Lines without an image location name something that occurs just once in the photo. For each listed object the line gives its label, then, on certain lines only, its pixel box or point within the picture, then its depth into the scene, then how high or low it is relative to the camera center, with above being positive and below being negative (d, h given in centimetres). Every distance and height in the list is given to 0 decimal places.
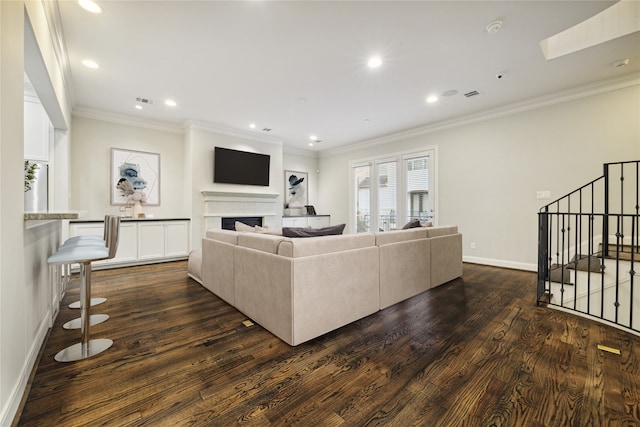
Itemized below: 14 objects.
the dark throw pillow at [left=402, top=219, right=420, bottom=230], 350 -17
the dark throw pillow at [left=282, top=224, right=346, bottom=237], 239 -19
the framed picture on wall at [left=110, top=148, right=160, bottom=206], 489 +63
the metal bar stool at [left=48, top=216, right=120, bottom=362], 181 -64
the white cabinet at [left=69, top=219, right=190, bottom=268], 430 -53
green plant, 220 +28
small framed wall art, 753 +65
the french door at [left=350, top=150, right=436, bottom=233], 570 +50
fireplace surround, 548 +10
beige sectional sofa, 204 -59
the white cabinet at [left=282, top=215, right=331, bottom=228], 698 -26
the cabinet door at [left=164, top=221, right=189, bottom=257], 502 -54
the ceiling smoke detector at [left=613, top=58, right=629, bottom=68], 320 +186
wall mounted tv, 559 +98
